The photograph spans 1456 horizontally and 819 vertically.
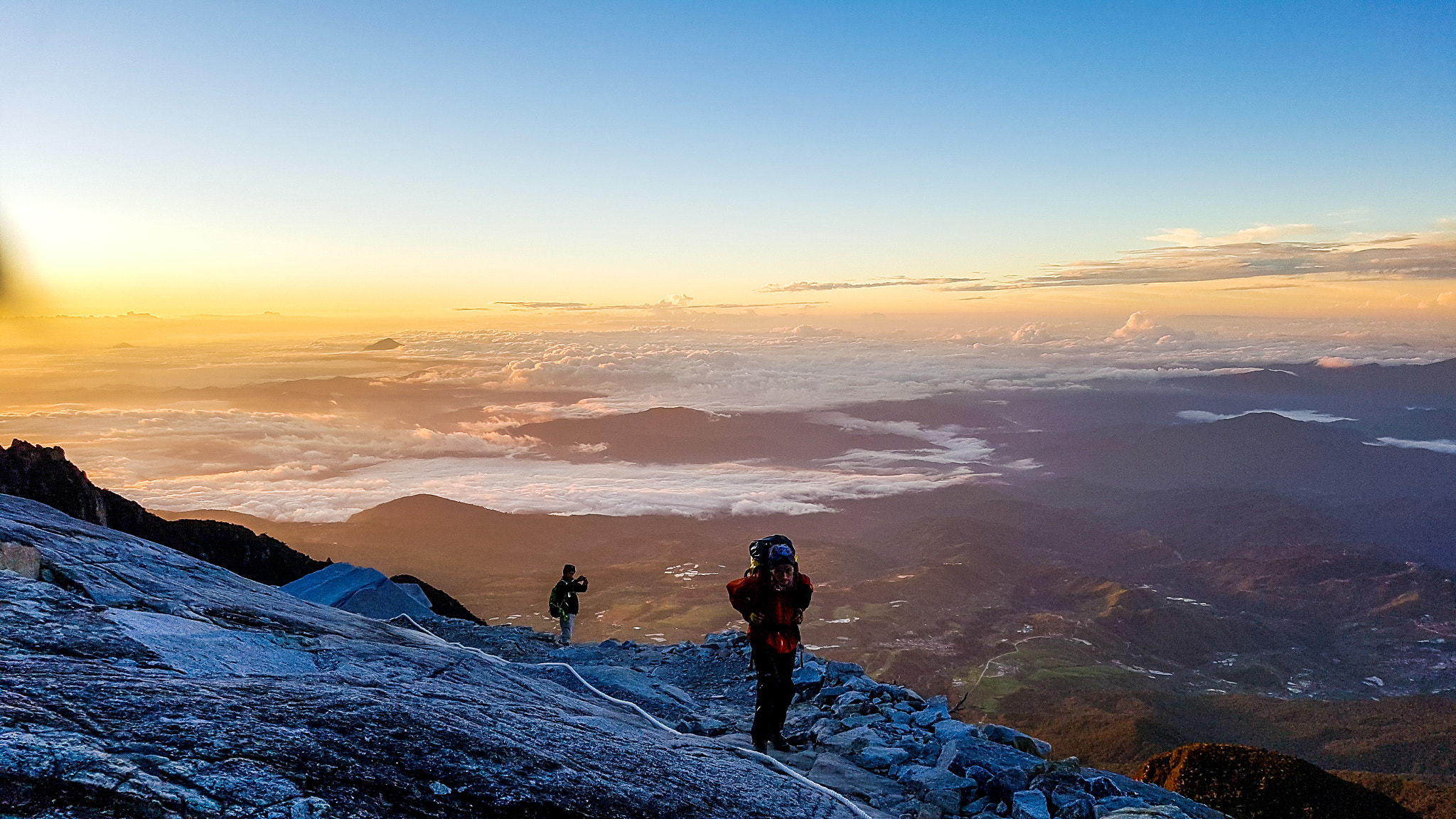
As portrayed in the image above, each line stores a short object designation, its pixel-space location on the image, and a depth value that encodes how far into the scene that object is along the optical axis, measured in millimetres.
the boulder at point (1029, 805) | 8609
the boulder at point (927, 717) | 12333
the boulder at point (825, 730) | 11484
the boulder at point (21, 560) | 8453
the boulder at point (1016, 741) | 11242
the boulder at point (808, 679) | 14289
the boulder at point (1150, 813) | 8430
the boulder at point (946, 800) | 8953
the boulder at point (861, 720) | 12078
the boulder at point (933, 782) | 9250
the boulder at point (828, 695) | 13680
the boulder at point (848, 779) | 9359
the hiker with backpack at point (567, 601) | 22375
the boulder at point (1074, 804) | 8781
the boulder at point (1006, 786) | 8914
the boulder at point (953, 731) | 11297
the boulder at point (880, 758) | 10281
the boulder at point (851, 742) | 10859
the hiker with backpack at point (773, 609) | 9875
